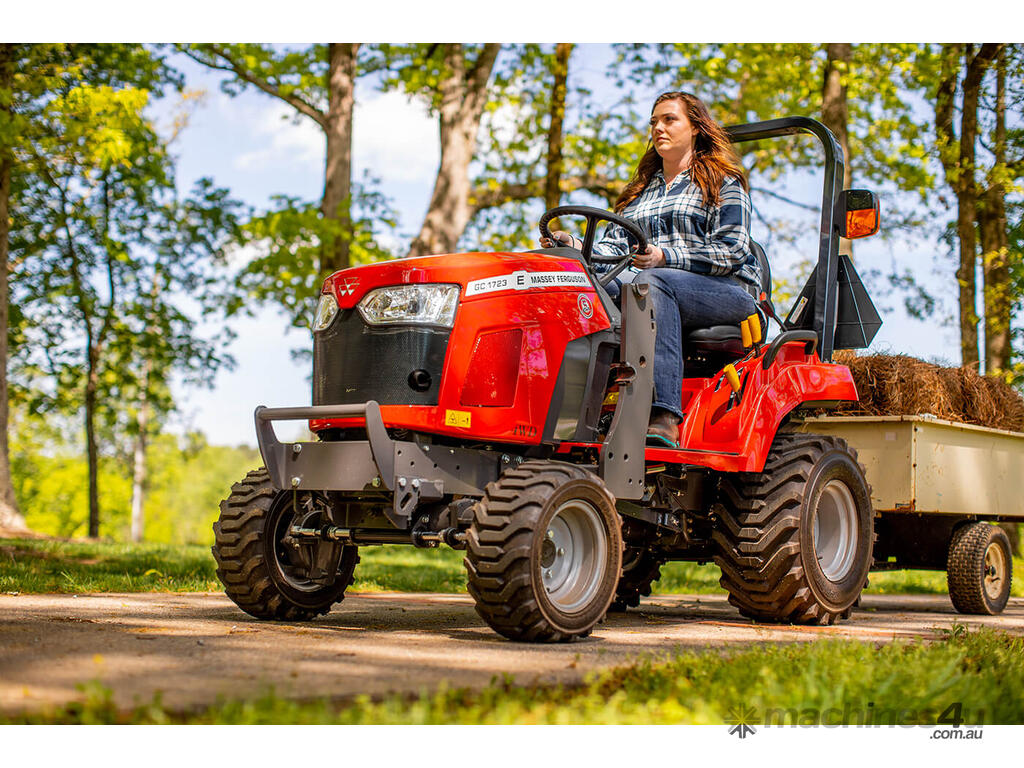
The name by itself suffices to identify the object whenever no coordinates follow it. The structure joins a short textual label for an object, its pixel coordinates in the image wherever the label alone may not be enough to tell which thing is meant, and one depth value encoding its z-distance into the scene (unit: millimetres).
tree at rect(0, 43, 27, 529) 11252
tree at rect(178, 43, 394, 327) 15156
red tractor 4270
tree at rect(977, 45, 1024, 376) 14125
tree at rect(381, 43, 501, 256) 15625
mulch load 7496
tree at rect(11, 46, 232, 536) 19891
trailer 6926
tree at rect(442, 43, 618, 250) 18859
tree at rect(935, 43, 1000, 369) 14617
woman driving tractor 5160
